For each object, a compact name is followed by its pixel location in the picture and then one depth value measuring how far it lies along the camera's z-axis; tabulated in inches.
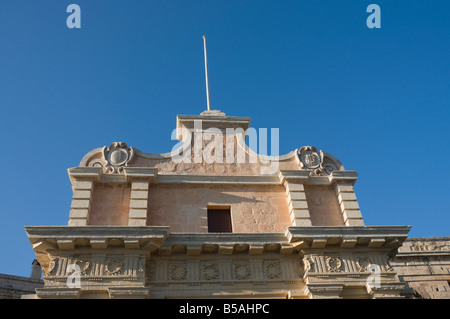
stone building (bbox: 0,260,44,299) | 823.7
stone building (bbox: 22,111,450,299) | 517.7
